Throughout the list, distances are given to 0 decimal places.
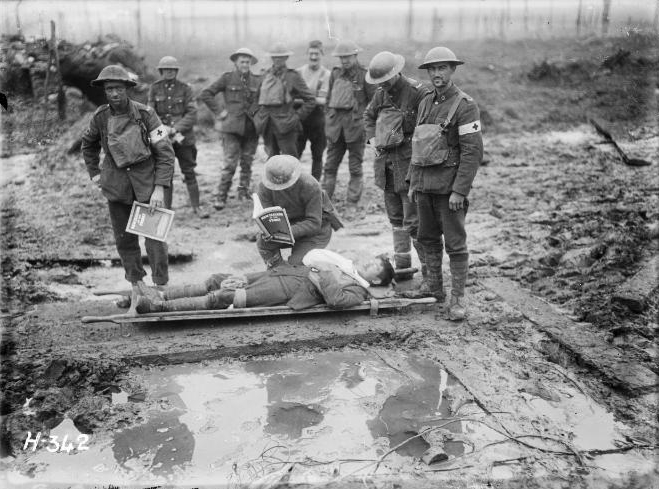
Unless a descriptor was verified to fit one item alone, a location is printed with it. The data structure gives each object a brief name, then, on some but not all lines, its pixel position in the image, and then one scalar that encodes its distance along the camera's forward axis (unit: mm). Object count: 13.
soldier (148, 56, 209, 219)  8562
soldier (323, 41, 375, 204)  8352
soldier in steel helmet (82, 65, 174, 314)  5637
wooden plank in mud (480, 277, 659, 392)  4770
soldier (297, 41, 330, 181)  9383
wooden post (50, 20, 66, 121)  13672
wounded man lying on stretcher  5668
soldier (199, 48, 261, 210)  9211
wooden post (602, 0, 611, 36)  17811
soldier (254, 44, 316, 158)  8859
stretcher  5477
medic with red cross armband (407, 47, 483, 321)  5402
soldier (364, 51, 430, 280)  6277
